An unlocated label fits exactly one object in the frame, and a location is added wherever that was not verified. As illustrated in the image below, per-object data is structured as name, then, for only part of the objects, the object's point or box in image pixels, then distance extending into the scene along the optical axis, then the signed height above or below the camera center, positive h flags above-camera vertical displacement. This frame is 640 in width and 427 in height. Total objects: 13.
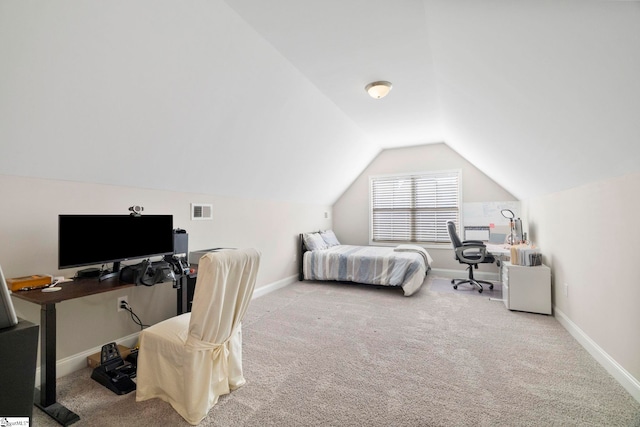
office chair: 4.54 -0.56
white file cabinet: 3.40 -0.84
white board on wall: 5.22 +0.12
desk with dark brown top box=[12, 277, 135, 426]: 1.70 -0.80
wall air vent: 3.27 +0.08
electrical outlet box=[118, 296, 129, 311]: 2.57 -0.74
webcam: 2.51 +0.07
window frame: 5.58 +0.39
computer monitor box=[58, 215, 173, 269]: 2.06 -0.16
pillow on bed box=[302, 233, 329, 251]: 5.22 -0.43
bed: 4.37 -0.74
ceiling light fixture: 3.09 +1.41
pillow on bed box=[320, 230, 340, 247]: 5.71 -0.40
